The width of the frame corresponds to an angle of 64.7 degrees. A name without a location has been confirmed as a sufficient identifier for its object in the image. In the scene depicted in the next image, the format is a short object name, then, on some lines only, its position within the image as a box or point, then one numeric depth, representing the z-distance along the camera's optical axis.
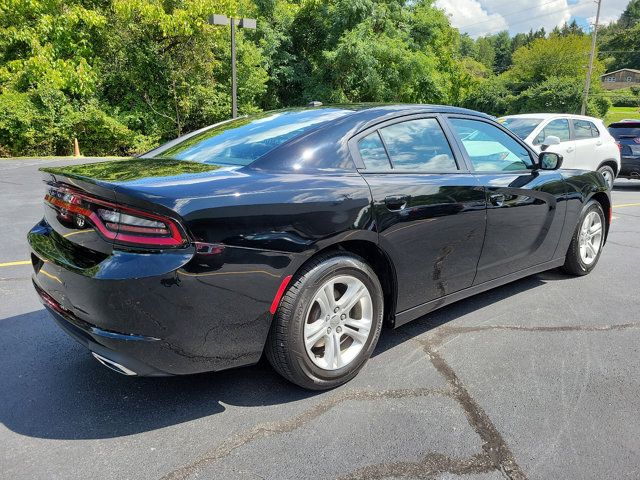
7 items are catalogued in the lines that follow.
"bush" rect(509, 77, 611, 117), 45.00
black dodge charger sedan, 2.17
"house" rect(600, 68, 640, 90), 110.43
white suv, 9.11
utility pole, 37.33
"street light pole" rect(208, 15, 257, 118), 14.81
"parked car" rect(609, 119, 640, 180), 11.78
